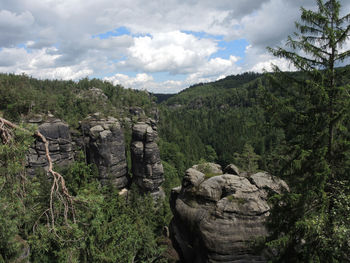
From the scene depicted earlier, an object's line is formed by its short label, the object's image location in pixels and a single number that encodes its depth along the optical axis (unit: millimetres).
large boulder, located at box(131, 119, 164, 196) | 41250
